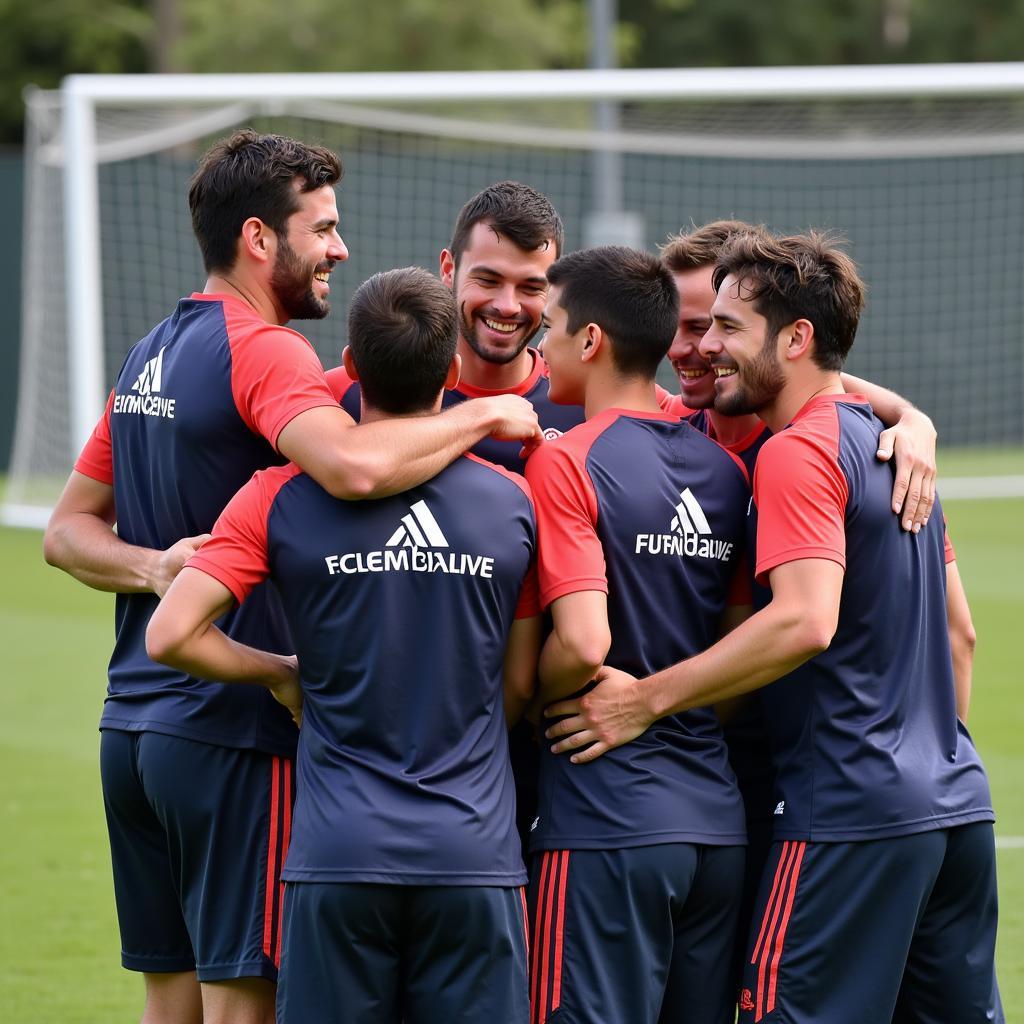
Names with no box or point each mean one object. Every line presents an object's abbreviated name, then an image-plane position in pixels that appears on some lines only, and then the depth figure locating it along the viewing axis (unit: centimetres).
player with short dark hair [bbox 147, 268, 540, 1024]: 671
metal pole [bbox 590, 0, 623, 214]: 3681
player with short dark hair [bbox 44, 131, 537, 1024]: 752
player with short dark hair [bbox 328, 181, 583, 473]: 878
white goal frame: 2586
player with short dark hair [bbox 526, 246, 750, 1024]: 709
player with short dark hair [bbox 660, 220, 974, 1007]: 795
